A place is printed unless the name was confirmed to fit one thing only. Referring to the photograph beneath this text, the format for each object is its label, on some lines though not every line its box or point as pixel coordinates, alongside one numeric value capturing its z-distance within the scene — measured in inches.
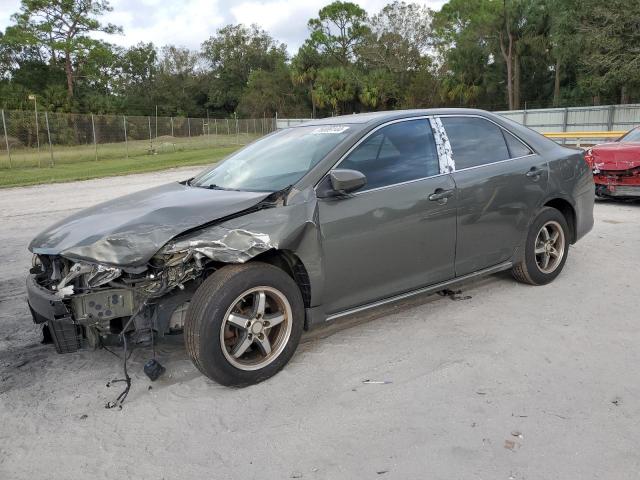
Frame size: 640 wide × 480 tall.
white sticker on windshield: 166.2
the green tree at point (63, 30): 2009.1
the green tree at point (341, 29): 2461.9
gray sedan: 131.0
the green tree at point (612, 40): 1119.6
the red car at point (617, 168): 355.6
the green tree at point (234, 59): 2970.0
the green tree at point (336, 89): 2130.9
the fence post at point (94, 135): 1028.9
